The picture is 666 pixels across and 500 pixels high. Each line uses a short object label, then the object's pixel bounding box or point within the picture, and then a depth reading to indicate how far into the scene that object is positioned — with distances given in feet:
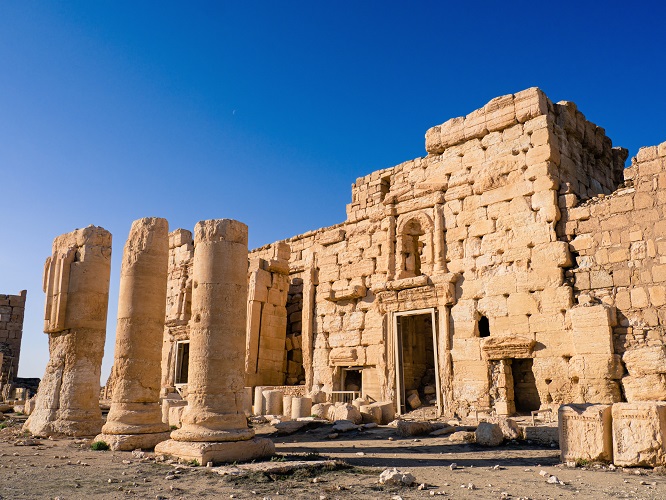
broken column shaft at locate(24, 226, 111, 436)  41.29
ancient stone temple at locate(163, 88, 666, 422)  39.81
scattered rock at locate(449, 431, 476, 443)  35.93
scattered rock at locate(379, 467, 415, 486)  23.03
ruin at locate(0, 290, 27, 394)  94.12
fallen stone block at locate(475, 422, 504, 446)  34.17
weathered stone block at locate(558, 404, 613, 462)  26.68
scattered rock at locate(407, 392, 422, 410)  50.72
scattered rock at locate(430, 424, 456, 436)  38.99
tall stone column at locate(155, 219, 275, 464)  29.89
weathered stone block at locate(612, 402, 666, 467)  25.36
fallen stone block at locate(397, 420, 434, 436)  38.37
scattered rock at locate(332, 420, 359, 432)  40.70
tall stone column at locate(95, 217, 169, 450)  36.50
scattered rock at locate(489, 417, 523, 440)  35.37
